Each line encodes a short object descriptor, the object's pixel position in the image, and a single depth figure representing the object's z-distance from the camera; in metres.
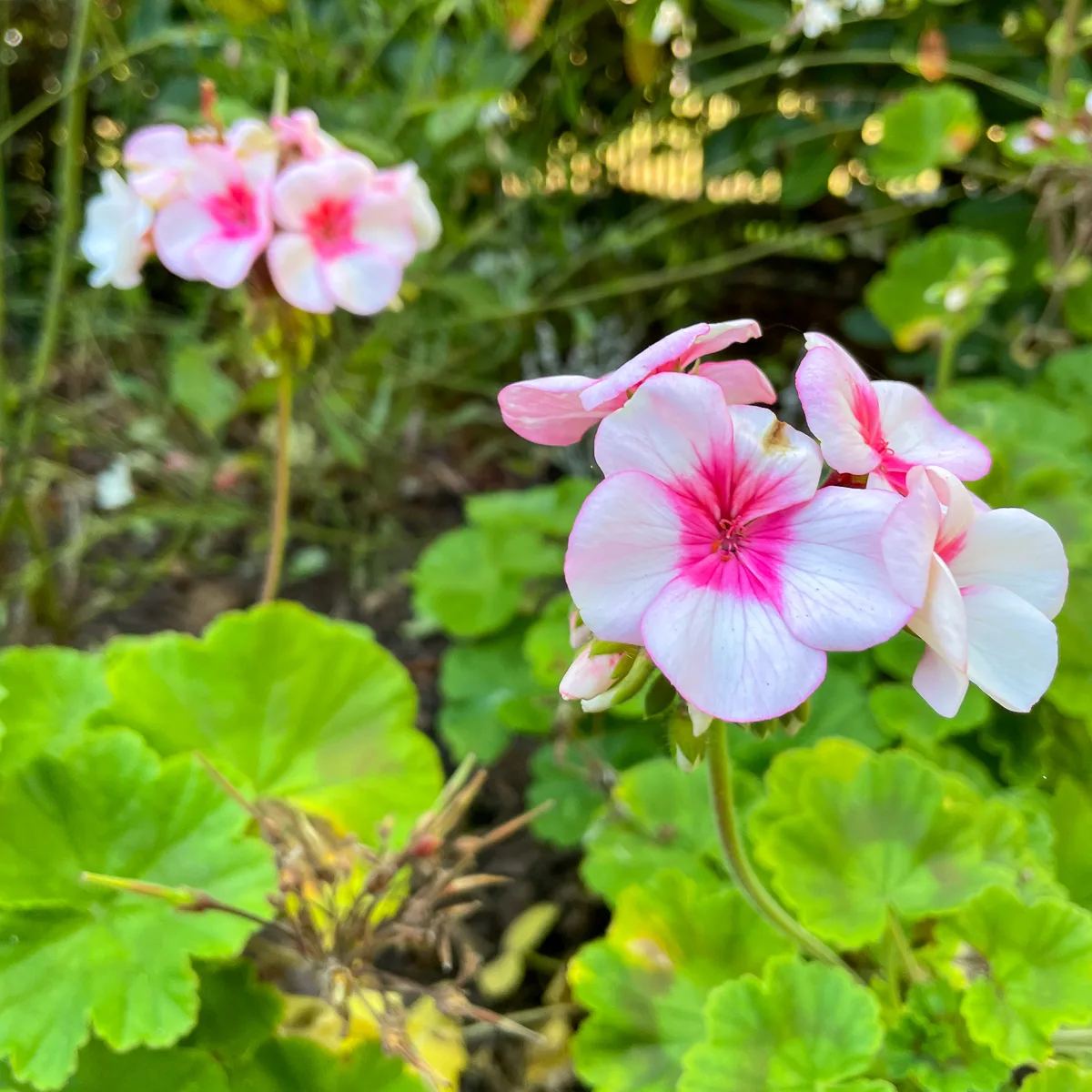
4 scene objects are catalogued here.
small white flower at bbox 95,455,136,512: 0.48
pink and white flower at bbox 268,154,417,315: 0.29
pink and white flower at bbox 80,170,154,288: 0.30
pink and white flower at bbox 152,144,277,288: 0.29
